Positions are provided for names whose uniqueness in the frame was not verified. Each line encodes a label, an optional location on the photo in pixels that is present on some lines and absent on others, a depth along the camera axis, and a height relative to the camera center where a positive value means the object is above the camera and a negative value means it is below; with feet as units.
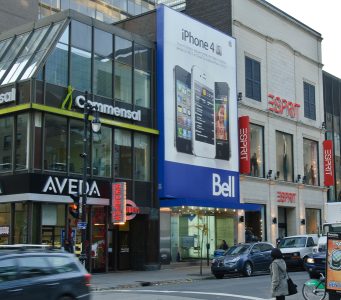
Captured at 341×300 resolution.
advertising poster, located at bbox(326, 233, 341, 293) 44.88 -3.45
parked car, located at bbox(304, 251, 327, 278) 71.26 -5.69
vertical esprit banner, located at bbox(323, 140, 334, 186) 162.61 +15.23
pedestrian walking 41.65 -4.40
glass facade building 87.81 +13.58
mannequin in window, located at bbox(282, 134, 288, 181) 148.15 +14.64
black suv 34.09 -3.61
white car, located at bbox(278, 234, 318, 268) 98.32 -5.03
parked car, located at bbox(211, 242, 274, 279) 87.04 -6.36
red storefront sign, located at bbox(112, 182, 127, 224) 95.09 +2.67
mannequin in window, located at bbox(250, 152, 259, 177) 135.23 +12.49
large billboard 108.88 +21.22
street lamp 78.12 +4.80
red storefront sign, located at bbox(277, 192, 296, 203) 143.43 +5.36
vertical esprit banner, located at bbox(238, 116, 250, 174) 127.95 +15.74
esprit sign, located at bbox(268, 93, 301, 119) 144.46 +28.61
